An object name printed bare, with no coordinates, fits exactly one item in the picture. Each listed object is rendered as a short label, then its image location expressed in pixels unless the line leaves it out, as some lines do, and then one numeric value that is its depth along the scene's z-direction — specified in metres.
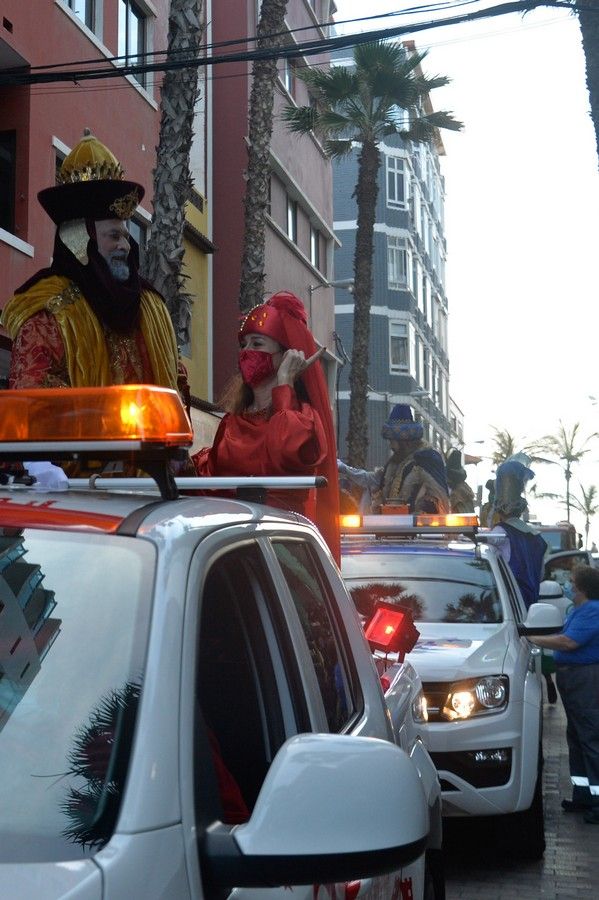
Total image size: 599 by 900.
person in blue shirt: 8.23
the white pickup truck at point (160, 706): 1.71
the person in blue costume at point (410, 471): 10.98
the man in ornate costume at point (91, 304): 4.09
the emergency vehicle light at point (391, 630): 4.13
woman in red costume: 4.48
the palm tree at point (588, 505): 81.00
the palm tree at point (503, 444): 79.94
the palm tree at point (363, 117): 26.42
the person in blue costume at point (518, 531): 11.26
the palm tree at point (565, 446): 75.31
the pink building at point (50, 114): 14.77
